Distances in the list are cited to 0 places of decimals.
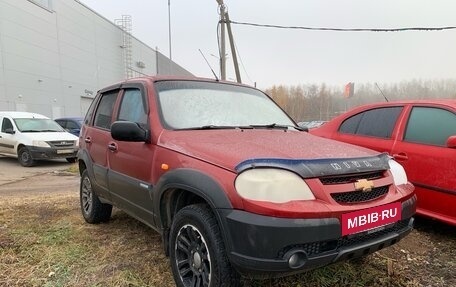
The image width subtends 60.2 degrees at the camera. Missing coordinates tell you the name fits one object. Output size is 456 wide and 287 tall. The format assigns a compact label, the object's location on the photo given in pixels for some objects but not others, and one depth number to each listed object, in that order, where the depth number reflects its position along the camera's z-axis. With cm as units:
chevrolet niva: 229
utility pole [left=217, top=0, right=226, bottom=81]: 1505
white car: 1234
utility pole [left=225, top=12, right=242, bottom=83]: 1528
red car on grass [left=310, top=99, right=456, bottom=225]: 386
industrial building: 2202
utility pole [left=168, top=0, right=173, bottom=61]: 2883
